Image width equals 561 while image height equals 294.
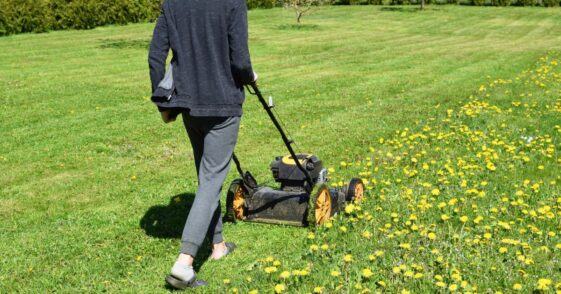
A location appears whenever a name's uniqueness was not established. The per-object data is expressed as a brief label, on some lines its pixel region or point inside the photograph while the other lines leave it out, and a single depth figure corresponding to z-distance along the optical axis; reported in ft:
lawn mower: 19.34
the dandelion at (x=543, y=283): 13.99
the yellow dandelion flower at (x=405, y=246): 16.48
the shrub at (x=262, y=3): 137.30
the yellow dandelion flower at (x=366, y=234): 17.60
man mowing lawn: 14.51
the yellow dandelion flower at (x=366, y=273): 14.82
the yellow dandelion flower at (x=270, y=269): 15.06
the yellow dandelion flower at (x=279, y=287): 14.01
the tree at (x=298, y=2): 103.64
